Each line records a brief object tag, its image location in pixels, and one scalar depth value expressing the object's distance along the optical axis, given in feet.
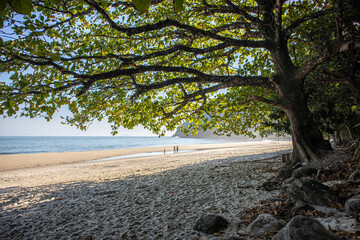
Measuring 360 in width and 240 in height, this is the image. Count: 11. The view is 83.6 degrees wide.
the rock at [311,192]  14.40
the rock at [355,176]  17.13
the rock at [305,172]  21.66
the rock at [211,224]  14.17
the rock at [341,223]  10.60
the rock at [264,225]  12.20
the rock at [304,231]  9.26
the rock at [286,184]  19.44
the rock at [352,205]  12.08
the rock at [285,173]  24.35
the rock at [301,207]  14.26
